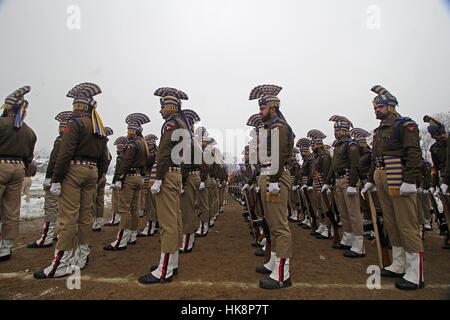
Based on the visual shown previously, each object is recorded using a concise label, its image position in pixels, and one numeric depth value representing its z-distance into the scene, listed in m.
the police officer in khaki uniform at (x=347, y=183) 5.28
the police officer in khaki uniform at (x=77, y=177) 3.84
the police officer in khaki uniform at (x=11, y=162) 4.78
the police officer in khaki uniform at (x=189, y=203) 5.36
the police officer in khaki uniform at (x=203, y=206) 7.23
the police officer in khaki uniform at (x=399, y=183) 3.52
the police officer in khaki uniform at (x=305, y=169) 8.77
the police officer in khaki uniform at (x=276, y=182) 3.51
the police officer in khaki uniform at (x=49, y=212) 5.76
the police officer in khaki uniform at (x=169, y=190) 3.67
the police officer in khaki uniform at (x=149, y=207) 7.37
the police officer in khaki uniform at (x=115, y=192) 8.87
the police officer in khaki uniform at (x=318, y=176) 7.25
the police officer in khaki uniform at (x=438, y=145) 5.85
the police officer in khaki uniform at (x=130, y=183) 5.65
